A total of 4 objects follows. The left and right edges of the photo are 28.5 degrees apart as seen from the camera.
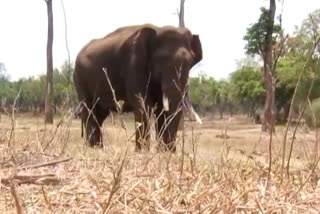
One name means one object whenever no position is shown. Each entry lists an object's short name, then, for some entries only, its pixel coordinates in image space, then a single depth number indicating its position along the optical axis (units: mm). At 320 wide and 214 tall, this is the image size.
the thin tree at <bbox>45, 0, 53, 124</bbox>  22266
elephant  8388
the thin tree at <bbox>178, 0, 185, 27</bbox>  21609
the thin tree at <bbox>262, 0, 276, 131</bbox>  19984
